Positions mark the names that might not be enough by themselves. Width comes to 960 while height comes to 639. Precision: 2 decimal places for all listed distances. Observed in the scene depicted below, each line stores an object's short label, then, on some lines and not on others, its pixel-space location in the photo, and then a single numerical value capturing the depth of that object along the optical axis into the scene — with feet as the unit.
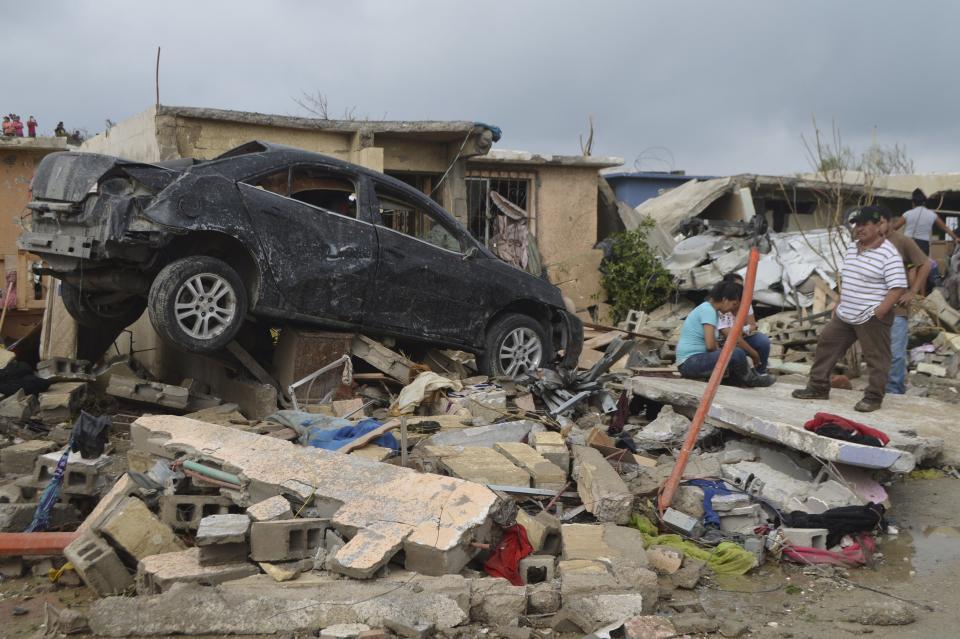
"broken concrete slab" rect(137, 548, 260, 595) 14.69
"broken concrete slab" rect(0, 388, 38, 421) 25.12
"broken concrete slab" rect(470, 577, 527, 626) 14.37
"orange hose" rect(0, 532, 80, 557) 16.55
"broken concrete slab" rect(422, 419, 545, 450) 22.88
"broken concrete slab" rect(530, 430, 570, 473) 20.98
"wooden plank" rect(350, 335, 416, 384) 27.63
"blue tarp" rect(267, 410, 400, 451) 21.99
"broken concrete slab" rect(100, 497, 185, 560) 16.30
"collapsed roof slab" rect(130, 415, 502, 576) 15.16
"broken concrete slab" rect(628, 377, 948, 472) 19.63
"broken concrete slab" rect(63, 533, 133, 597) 15.71
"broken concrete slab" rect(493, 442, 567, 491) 19.99
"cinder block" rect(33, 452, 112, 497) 18.90
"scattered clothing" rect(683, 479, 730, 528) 19.63
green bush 51.62
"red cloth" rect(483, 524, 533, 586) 15.90
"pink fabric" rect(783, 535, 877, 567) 18.06
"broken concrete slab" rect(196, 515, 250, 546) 14.90
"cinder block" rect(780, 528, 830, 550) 18.39
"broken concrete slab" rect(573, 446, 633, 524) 18.69
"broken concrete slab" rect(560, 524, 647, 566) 16.62
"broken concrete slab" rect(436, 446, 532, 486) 19.44
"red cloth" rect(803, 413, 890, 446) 20.59
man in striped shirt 23.45
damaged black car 23.24
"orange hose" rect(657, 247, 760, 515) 19.16
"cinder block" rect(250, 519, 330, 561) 15.33
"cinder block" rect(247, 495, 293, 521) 15.71
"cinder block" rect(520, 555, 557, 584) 15.96
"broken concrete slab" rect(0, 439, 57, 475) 21.80
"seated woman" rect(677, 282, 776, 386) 26.20
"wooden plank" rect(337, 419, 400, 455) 20.83
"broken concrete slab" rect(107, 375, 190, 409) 25.26
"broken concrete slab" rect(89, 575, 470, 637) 13.82
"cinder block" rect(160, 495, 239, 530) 17.13
